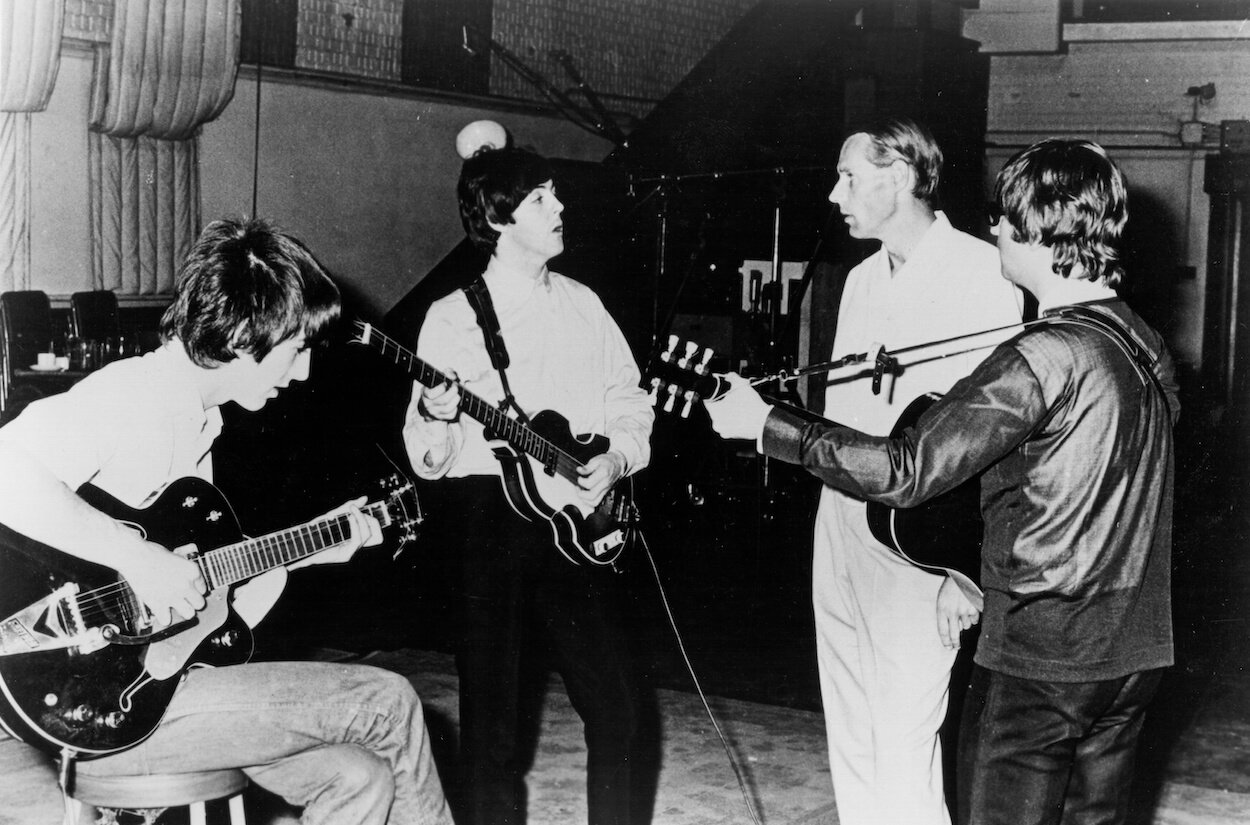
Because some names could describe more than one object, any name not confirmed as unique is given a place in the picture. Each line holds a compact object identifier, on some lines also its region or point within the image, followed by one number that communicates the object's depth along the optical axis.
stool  2.42
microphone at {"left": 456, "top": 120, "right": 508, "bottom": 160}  4.76
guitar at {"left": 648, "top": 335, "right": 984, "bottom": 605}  2.88
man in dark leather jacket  2.34
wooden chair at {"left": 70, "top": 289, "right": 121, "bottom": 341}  7.07
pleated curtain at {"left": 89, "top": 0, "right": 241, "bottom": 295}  7.69
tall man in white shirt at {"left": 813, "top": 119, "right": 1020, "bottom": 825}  3.11
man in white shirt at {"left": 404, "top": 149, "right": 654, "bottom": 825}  3.23
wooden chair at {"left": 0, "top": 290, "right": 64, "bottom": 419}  6.46
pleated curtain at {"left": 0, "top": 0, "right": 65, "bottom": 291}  7.07
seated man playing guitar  2.33
